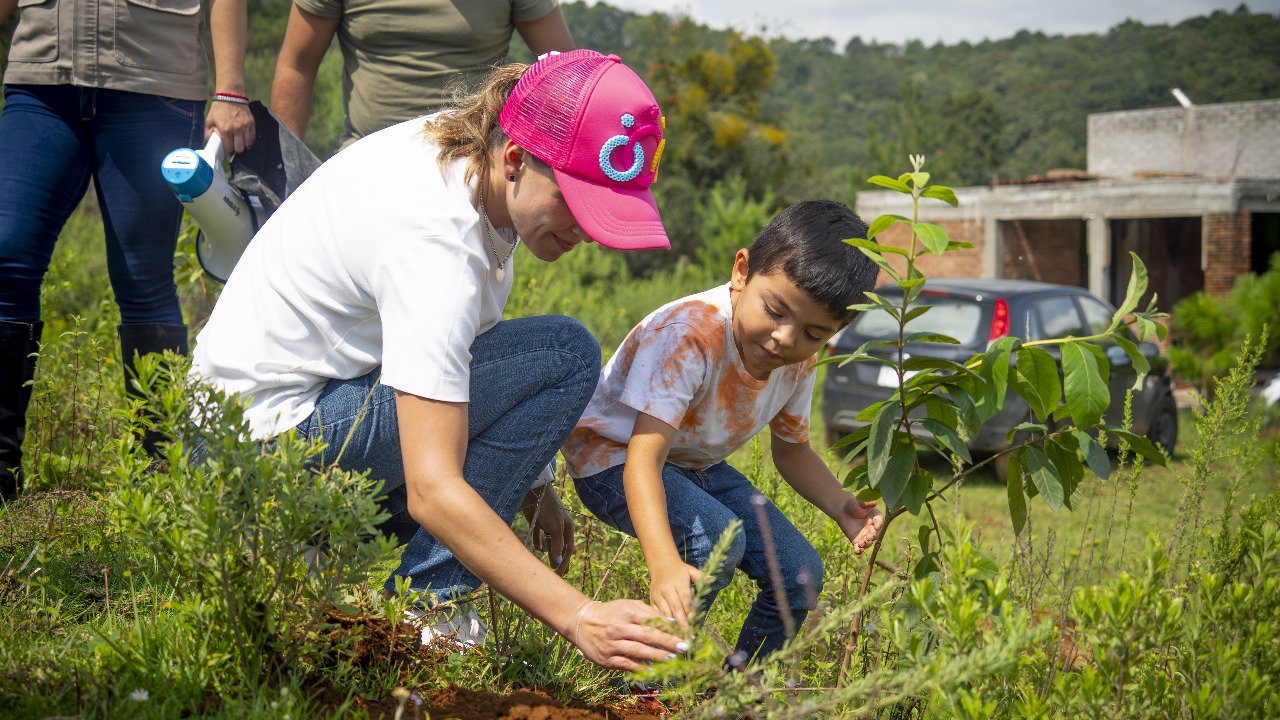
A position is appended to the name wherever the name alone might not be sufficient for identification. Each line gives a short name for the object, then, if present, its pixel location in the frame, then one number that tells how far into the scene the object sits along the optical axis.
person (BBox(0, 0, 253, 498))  2.71
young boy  2.41
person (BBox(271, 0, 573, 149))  3.31
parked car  8.37
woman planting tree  1.79
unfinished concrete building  20.56
